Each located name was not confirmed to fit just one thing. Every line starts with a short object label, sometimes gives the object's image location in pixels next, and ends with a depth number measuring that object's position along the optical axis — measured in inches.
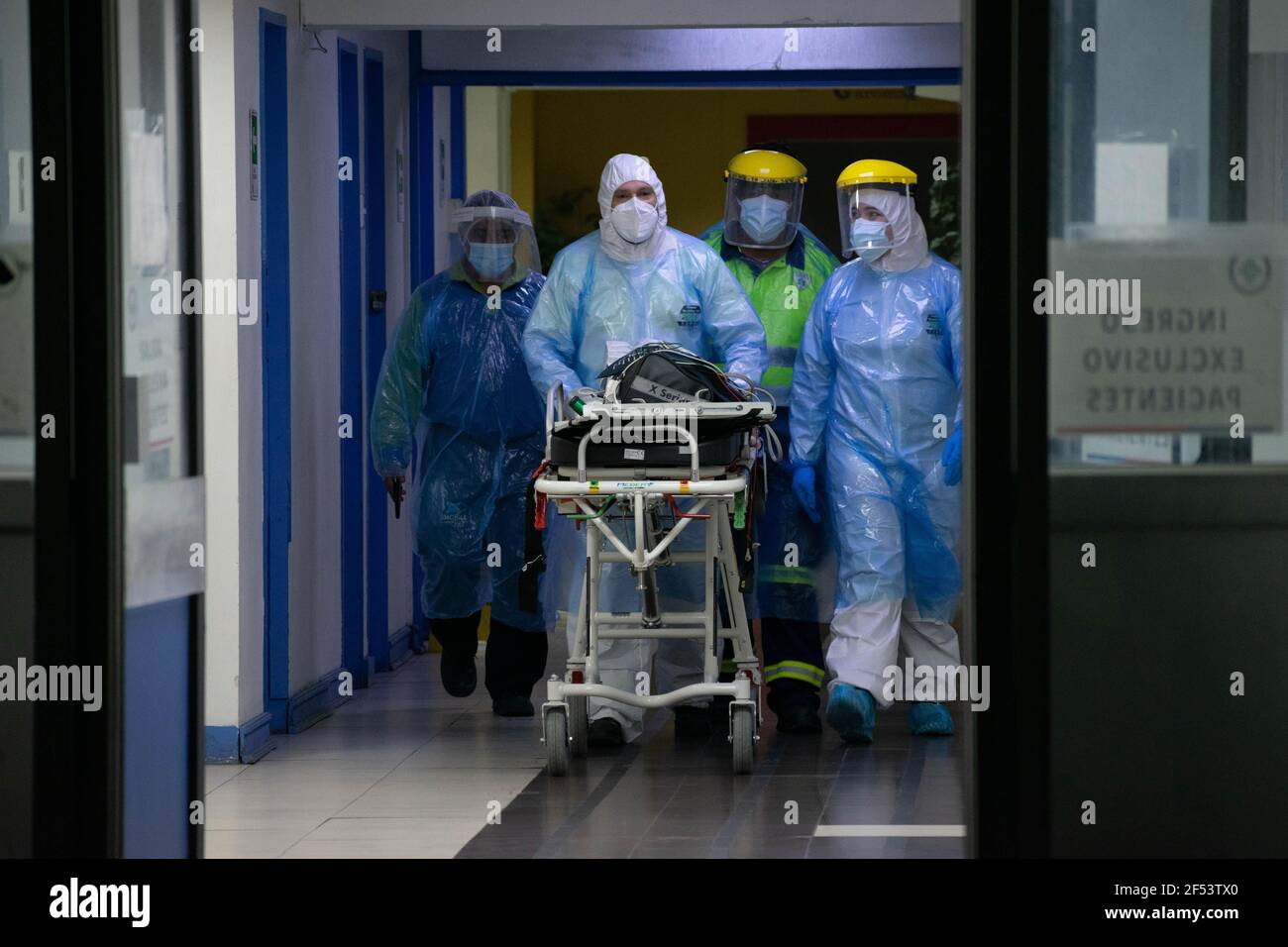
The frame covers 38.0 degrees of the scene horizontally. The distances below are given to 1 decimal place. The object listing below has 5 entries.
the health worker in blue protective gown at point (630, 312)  205.2
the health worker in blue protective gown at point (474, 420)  220.4
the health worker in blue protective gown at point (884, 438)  201.9
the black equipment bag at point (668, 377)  188.4
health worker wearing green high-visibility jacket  212.1
